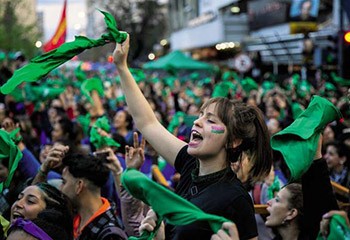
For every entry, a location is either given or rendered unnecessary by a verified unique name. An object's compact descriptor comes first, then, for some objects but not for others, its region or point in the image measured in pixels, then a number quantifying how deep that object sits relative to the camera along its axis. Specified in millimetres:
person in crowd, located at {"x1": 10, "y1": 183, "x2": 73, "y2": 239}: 4078
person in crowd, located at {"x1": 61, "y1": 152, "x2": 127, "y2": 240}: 4160
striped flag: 13732
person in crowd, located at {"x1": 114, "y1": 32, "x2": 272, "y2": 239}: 2922
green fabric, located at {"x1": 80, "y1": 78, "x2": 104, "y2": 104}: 10948
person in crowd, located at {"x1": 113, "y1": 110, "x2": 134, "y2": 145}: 8959
